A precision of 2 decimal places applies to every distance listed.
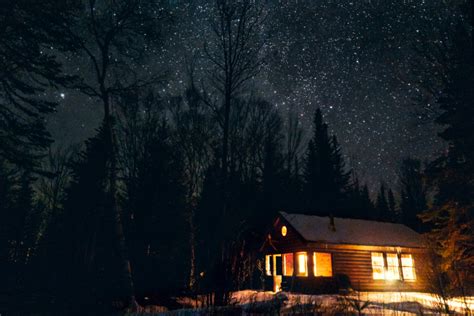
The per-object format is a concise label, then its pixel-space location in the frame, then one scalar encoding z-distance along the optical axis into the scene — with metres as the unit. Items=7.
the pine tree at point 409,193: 39.32
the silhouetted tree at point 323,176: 38.69
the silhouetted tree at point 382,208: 43.67
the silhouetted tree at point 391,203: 51.24
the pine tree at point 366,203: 41.44
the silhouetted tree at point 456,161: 16.55
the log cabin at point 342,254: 20.50
